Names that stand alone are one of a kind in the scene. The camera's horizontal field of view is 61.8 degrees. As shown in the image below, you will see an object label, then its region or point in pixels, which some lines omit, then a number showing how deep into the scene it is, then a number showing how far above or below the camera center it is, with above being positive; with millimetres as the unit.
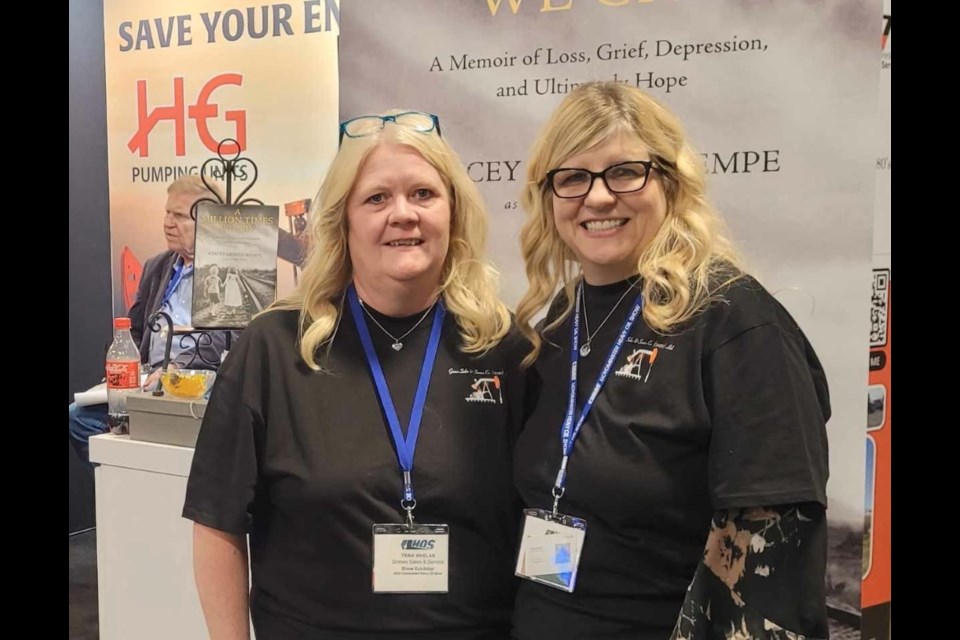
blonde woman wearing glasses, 1229 -197
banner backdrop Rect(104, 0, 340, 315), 3896 +1029
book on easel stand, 2461 +127
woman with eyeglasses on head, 1483 -251
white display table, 2328 -708
